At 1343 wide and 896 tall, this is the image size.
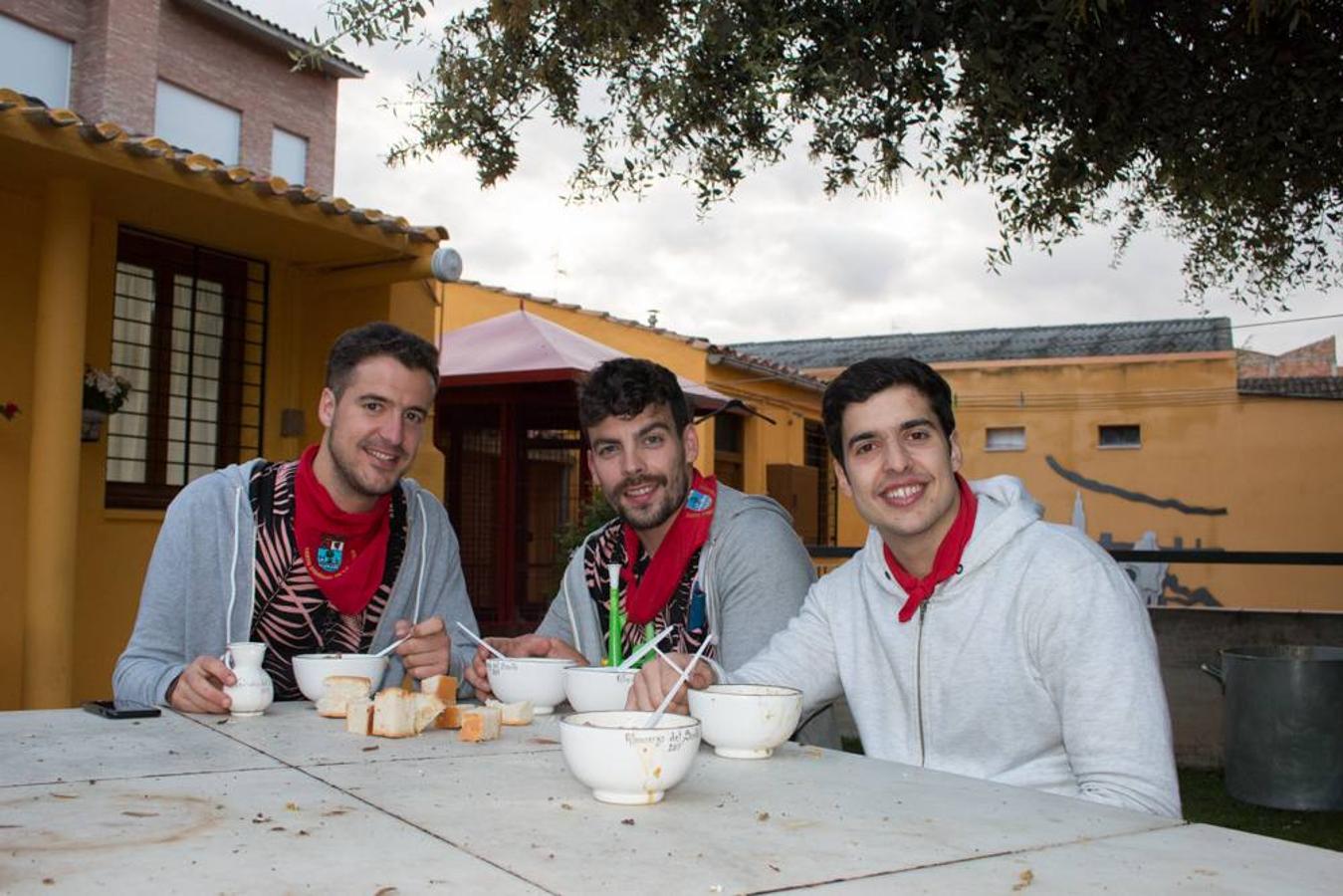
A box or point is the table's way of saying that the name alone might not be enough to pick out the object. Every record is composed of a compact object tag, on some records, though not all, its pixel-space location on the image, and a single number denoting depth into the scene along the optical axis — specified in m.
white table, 1.23
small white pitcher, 2.29
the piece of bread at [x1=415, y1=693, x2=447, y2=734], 2.15
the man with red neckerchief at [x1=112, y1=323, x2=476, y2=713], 2.89
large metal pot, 6.28
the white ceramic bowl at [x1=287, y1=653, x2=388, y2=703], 2.48
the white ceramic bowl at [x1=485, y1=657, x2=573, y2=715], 2.49
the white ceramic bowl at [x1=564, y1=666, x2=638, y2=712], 2.31
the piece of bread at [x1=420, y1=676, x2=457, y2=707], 2.37
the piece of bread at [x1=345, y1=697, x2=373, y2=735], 2.13
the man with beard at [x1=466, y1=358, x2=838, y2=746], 3.06
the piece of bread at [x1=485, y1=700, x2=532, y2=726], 2.29
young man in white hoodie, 2.10
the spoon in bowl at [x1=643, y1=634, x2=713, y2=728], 1.68
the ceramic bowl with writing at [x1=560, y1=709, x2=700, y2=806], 1.54
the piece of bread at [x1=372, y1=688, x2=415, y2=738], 2.11
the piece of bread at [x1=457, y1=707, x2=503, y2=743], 2.08
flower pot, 6.10
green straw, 2.84
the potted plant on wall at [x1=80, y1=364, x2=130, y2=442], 6.06
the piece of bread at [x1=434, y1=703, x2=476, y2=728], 2.21
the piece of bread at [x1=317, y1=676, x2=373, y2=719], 2.30
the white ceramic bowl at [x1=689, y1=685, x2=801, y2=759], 1.93
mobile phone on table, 2.26
